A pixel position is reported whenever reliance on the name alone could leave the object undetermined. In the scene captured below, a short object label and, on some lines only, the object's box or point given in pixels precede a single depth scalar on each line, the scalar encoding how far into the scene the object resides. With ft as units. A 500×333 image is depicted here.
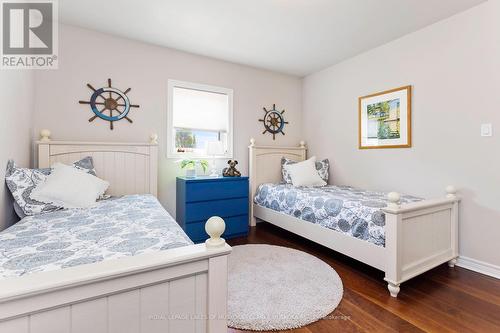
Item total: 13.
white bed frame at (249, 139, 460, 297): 5.73
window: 10.41
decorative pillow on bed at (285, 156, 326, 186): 10.64
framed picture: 8.92
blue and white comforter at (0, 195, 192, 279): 3.16
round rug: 4.91
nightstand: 9.20
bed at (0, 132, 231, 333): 2.29
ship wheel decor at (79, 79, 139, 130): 8.93
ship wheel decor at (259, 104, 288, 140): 12.63
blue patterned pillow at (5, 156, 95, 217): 5.62
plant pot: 10.23
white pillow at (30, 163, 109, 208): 5.90
